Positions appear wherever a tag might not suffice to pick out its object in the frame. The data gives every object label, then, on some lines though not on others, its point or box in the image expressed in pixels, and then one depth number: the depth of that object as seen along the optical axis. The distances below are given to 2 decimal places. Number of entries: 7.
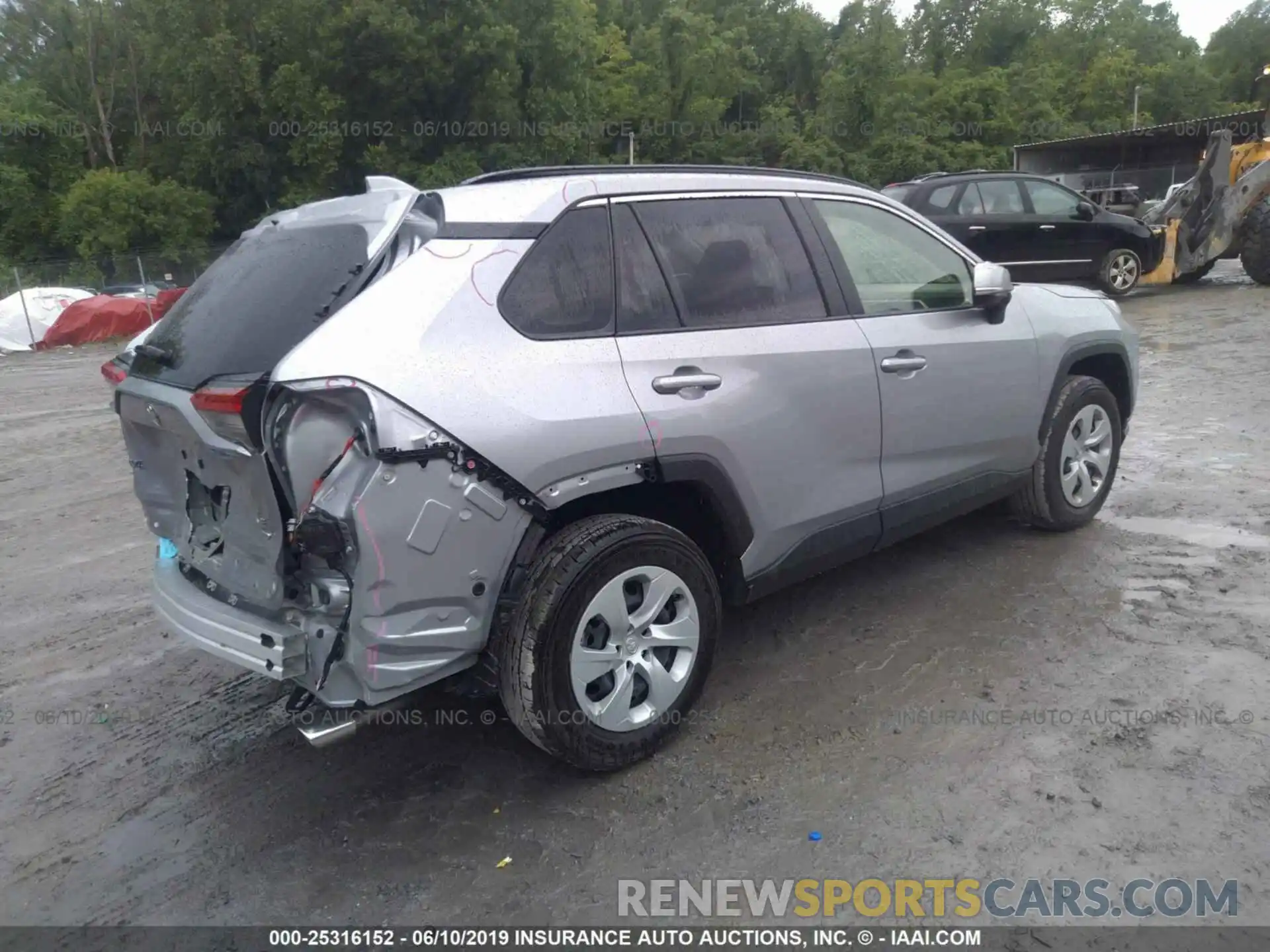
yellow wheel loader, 14.21
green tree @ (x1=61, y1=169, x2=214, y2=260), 37.56
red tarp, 20.67
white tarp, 20.59
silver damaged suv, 2.75
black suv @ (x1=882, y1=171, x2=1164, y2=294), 12.93
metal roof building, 20.75
